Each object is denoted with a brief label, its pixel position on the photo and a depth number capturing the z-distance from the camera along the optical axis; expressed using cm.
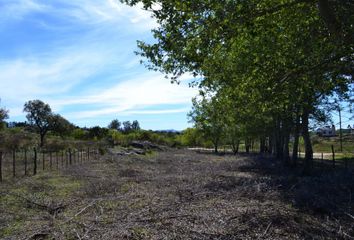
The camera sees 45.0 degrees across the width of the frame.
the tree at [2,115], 5297
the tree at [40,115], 6812
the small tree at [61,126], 7006
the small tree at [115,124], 12902
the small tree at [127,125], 12892
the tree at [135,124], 13412
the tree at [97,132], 8000
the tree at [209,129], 6856
